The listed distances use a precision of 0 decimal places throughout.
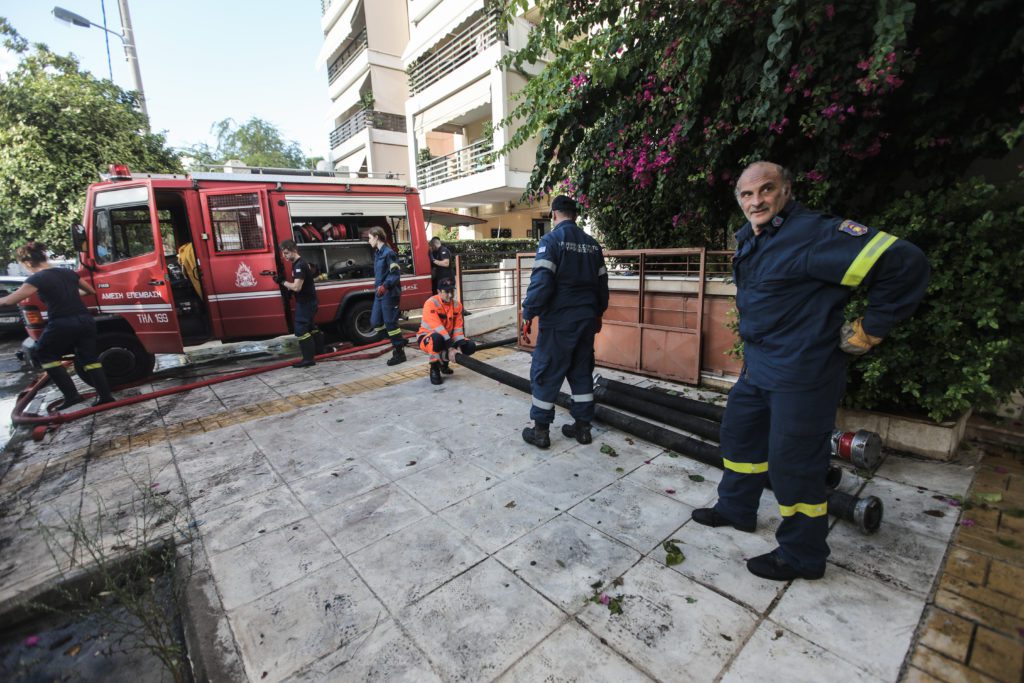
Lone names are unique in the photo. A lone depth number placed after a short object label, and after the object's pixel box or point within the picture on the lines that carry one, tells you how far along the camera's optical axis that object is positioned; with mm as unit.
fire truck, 5707
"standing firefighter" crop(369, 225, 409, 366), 5973
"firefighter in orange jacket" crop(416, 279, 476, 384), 5320
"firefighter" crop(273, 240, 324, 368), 5902
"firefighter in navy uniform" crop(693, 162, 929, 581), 1790
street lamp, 9898
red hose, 4543
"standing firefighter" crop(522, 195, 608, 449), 3330
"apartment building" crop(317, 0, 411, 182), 20828
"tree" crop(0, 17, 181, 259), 9555
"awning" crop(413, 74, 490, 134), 14734
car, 8820
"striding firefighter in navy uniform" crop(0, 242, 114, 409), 4523
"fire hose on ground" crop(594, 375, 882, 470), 2844
